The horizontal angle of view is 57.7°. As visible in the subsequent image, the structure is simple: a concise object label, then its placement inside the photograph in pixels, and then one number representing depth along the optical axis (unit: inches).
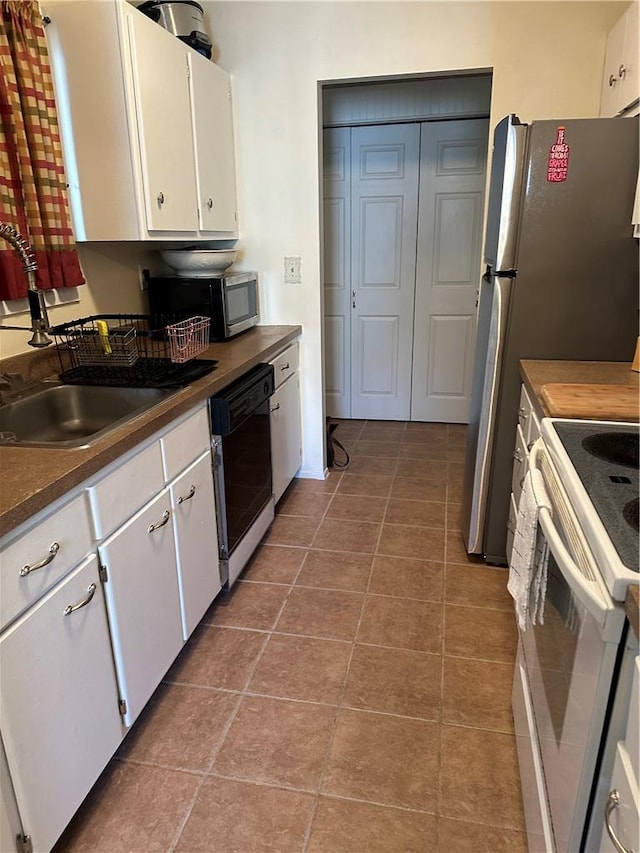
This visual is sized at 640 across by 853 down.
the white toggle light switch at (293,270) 121.3
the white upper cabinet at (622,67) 81.0
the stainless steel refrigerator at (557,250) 78.8
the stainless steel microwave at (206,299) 103.3
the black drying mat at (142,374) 75.0
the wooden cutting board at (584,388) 61.2
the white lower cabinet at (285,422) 109.7
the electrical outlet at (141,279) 111.5
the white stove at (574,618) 33.6
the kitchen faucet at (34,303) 62.1
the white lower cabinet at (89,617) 44.6
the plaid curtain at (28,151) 74.2
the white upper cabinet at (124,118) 80.5
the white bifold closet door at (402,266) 155.5
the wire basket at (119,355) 77.5
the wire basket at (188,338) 85.3
